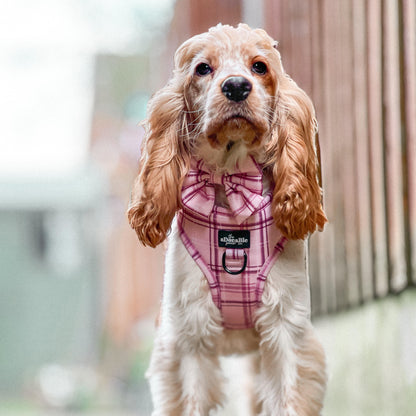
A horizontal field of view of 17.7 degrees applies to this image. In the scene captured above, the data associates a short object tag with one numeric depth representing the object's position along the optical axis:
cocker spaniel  1.61
